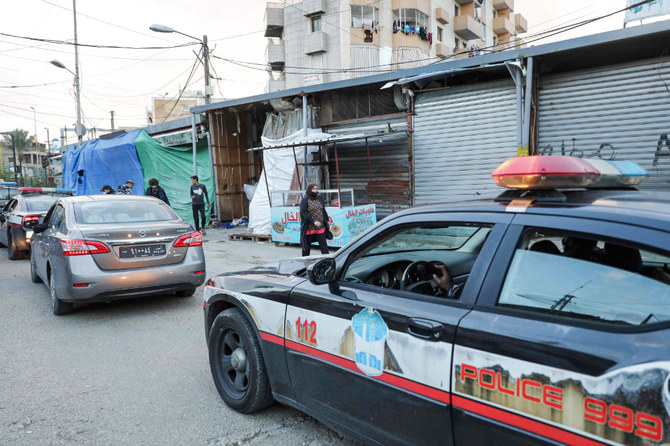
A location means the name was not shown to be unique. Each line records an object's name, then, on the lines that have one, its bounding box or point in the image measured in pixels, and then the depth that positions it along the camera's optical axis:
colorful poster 10.45
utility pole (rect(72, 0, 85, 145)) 24.45
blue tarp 17.33
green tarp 17.12
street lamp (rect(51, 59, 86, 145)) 24.35
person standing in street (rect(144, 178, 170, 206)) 12.46
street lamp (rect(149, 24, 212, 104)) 19.98
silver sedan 5.40
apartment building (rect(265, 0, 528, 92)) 36.91
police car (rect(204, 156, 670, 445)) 1.60
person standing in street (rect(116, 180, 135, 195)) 13.52
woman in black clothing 8.27
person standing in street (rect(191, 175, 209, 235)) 13.73
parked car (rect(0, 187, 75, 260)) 10.02
